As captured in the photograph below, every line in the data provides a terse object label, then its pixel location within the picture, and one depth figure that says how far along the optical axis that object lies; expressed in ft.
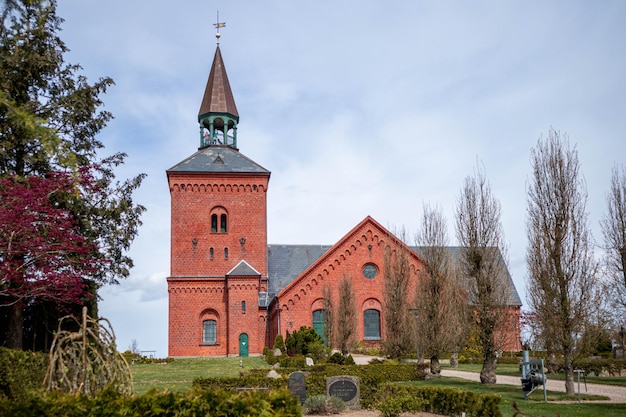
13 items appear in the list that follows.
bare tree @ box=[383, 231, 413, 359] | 97.09
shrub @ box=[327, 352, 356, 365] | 93.09
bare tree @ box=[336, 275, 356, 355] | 110.83
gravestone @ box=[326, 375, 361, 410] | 56.49
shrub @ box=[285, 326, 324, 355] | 111.60
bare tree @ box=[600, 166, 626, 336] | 80.48
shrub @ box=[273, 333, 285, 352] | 118.11
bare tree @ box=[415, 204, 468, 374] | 85.97
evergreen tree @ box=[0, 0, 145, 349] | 75.22
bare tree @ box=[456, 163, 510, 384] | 75.66
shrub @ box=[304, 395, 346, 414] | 53.16
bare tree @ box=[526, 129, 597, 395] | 65.67
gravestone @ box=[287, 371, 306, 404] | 56.29
